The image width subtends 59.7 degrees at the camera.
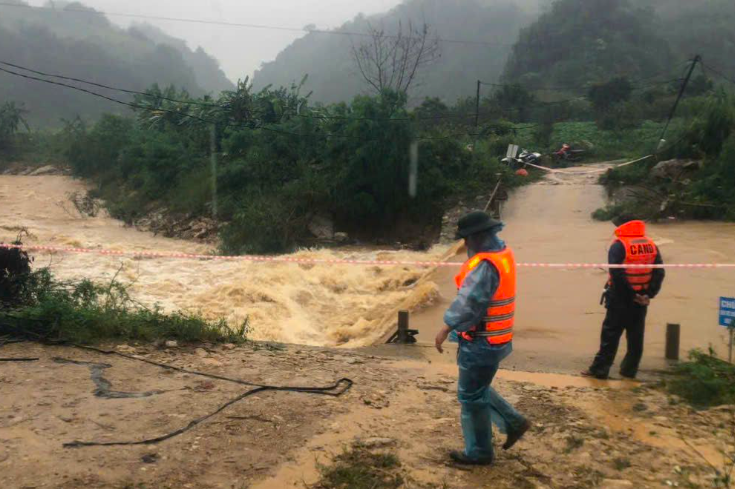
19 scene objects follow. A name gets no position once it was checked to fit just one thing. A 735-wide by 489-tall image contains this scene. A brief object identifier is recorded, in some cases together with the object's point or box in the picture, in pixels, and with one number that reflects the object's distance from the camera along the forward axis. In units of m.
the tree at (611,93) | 39.88
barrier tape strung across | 5.52
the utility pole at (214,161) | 25.28
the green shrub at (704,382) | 5.00
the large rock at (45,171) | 39.78
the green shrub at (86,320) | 6.36
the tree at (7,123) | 45.34
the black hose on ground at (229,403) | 3.93
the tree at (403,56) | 33.94
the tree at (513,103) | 40.06
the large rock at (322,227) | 22.75
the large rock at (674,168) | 19.47
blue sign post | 5.70
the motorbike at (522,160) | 24.59
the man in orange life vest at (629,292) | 5.57
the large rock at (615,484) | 3.63
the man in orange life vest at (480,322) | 3.70
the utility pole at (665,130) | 20.92
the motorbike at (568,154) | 26.88
